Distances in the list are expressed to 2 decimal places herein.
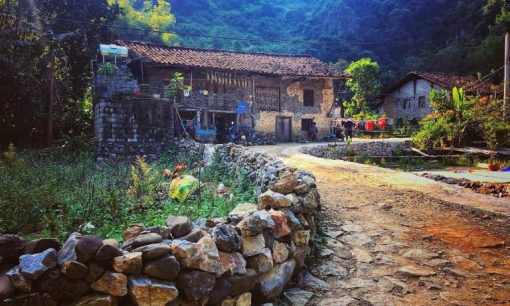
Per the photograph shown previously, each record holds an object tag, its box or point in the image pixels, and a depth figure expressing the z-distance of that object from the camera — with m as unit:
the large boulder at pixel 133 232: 3.13
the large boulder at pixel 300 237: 4.02
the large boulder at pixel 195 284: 2.69
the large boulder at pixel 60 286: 2.30
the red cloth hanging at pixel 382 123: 26.47
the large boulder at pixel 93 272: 2.40
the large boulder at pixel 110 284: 2.40
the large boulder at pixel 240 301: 2.98
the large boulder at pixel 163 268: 2.55
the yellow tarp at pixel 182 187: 7.53
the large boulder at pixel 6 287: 2.18
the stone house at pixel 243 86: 23.08
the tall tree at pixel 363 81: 35.00
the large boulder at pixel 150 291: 2.46
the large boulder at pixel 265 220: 3.50
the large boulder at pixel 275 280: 3.32
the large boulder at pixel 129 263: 2.46
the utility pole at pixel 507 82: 18.12
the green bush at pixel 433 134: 20.42
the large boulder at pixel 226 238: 3.03
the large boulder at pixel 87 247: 2.39
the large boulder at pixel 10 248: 2.47
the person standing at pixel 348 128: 23.47
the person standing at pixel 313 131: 26.33
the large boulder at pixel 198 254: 2.72
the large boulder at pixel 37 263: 2.25
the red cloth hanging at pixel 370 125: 27.31
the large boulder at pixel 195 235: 2.98
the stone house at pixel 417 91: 30.31
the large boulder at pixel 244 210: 3.86
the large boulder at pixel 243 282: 3.01
